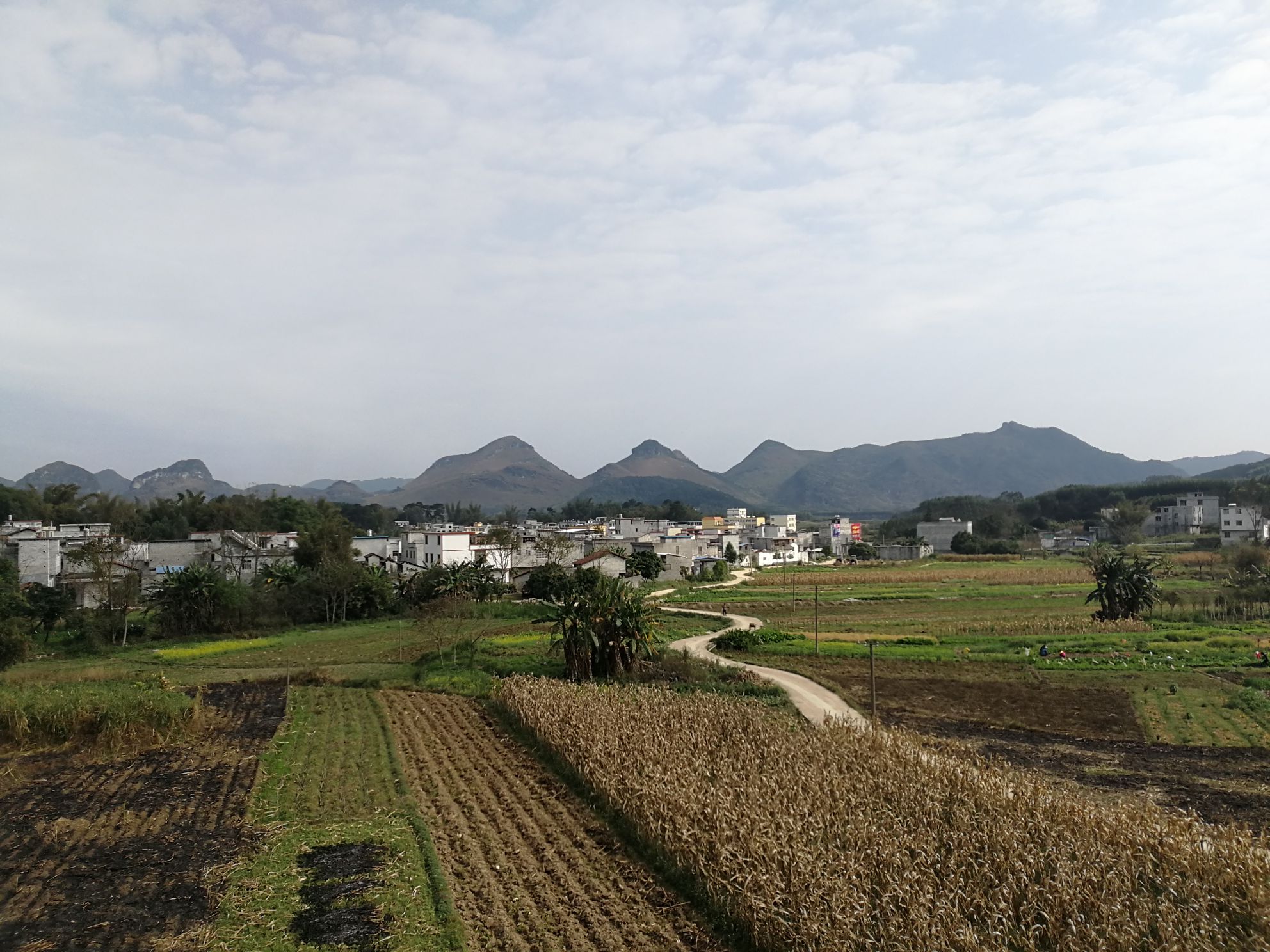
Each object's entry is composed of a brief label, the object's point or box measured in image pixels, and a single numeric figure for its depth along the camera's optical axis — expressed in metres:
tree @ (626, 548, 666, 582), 71.88
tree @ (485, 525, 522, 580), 72.94
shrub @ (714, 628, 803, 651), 36.69
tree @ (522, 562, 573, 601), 55.47
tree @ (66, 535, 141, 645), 42.44
